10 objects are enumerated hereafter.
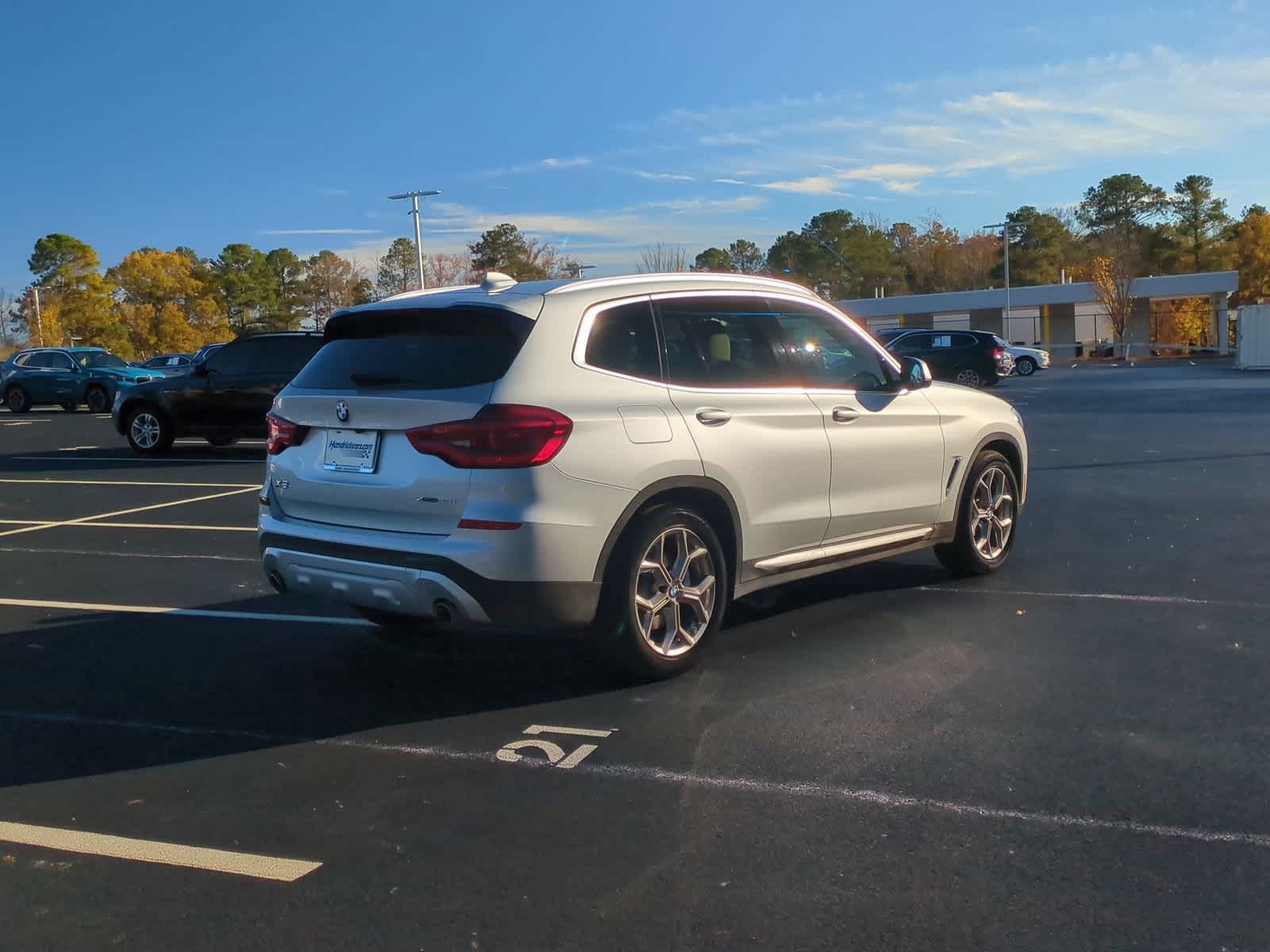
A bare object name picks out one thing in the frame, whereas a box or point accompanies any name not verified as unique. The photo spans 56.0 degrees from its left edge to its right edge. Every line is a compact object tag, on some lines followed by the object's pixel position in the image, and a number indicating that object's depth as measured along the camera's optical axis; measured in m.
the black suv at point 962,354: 32.91
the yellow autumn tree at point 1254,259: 78.25
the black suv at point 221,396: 17.34
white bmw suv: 4.90
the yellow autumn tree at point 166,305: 87.94
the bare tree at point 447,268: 64.38
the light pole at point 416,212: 49.53
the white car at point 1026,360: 45.25
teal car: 31.81
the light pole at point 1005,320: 69.00
